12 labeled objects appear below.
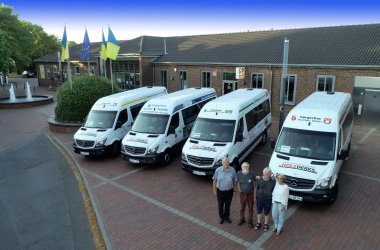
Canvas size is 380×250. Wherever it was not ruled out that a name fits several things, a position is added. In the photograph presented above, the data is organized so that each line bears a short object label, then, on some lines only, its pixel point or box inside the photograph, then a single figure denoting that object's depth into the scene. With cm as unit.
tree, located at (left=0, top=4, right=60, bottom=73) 4012
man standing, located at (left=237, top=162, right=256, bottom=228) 748
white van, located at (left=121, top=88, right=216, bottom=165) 1208
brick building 1816
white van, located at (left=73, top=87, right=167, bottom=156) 1330
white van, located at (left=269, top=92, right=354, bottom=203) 845
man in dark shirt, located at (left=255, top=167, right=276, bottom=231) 728
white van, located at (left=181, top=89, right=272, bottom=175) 1058
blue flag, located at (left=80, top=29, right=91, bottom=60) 2314
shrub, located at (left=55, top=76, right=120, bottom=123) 1872
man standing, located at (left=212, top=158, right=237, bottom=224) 763
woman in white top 707
